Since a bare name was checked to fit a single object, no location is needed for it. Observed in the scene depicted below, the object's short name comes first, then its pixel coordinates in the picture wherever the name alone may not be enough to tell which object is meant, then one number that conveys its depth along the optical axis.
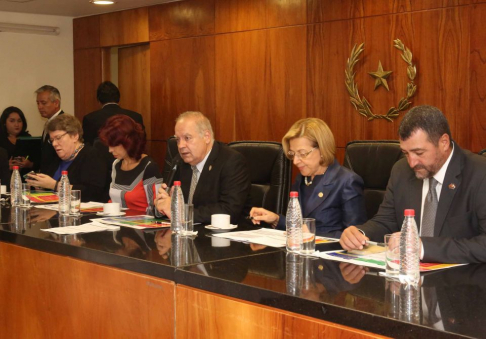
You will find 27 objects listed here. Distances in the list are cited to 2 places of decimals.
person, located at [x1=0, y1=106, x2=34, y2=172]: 7.82
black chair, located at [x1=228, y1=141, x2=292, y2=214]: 3.96
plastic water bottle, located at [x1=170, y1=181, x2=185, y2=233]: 3.09
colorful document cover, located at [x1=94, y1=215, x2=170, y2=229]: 3.37
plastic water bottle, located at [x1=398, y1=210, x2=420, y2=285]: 2.11
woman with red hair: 4.32
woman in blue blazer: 3.46
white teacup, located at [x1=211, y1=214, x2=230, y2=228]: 3.25
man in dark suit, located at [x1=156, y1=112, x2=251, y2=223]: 3.79
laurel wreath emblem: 5.53
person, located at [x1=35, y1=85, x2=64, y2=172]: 7.43
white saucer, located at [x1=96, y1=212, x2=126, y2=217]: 3.76
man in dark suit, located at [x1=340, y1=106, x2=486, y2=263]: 2.68
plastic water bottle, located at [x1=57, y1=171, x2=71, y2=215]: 3.78
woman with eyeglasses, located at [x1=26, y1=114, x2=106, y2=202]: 4.74
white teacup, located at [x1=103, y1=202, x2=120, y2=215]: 3.76
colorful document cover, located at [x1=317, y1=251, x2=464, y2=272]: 2.35
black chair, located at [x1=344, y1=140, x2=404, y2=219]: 3.56
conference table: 1.87
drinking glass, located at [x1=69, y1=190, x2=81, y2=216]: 3.75
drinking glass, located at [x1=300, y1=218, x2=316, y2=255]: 2.60
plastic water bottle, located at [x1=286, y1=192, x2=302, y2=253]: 2.59
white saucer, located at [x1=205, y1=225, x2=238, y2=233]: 3.23
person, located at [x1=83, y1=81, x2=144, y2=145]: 7.29
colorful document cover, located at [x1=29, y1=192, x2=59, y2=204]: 4.36
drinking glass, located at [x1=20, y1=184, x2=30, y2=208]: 4.11
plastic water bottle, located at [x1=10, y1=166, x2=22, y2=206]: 4.15
